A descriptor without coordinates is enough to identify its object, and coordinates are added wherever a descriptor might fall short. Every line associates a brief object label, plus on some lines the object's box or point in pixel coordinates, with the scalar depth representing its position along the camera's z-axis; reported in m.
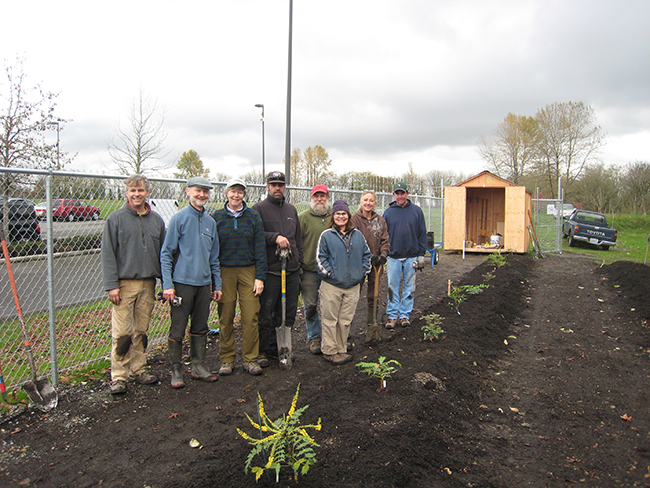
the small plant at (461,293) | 6.81
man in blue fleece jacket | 4.13
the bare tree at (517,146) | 38.72
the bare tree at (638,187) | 34.45
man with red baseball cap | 5.18
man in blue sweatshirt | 6.26
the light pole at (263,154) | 22.52
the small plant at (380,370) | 3.87
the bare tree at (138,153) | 14.77
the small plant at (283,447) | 2.52
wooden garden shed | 14.51
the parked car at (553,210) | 16.64
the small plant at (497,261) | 11.15
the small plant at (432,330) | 5.35
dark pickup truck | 19.05
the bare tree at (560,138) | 36.72
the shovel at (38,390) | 3.61
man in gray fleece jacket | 3.96
